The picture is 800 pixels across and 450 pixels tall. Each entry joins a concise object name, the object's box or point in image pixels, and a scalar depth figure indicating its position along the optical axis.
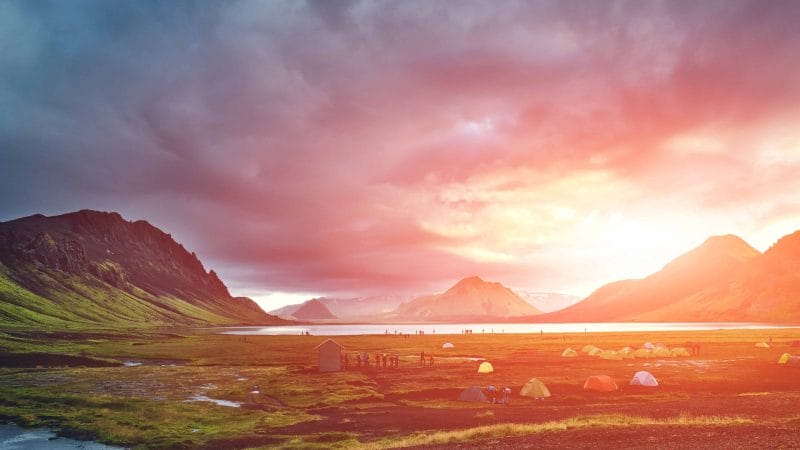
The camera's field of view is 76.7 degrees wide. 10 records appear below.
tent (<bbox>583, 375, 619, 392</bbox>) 57.19
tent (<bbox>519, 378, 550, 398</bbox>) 53.78
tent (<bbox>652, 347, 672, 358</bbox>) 96.69
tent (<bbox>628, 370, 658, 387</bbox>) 58.88
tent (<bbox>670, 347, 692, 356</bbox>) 97.00
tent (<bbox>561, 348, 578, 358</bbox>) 99.33
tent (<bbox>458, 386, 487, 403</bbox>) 52.09
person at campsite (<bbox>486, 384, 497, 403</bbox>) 53.40
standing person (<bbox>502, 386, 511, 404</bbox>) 50.50
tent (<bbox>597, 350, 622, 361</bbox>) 94.82
